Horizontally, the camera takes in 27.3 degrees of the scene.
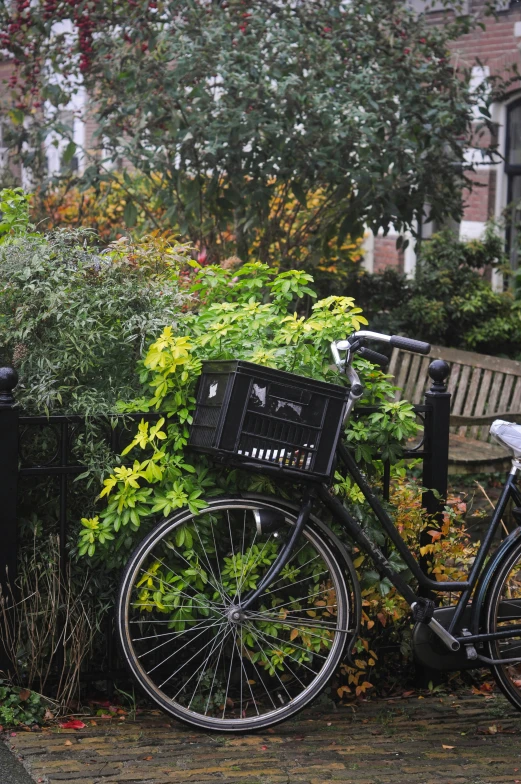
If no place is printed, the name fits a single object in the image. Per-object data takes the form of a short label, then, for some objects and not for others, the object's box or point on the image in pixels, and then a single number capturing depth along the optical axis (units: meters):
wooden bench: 6.61
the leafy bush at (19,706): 3.52
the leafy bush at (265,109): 7.74
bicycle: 3.48
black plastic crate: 3.41
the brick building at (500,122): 11.63
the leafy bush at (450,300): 9.79
